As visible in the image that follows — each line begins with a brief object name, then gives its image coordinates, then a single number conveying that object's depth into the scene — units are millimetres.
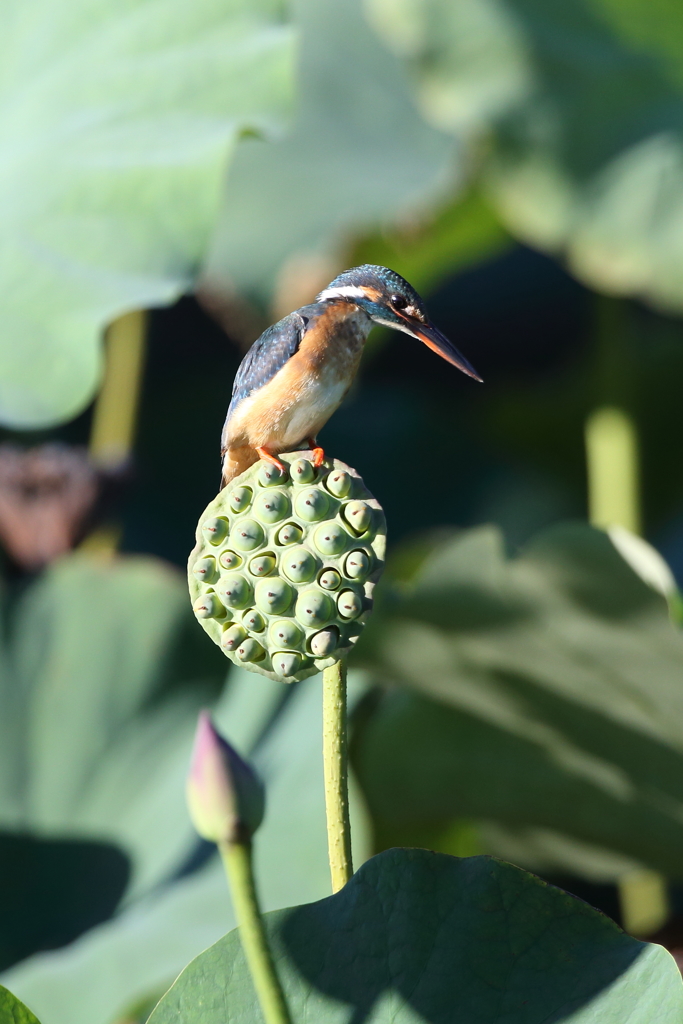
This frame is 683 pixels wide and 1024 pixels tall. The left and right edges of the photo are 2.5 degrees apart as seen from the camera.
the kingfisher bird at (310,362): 5992
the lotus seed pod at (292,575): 5943
